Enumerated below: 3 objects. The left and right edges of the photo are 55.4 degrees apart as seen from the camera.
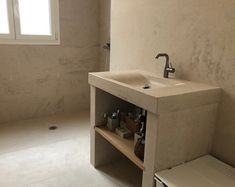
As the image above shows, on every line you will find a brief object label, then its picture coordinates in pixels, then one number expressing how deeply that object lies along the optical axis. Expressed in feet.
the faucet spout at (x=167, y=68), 5.81
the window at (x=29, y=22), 9.20
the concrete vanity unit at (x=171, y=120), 4.25
